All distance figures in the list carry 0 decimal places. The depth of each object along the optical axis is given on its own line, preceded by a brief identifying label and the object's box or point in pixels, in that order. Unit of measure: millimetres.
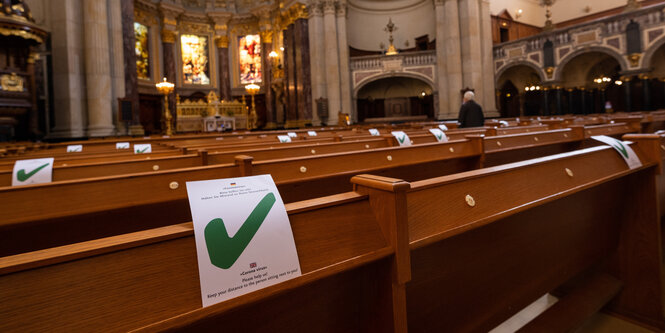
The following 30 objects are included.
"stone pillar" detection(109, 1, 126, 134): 10938
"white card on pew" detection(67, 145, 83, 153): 5441
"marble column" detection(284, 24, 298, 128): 18281
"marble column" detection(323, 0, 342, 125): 17047
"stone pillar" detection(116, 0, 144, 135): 11445
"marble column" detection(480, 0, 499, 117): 16938
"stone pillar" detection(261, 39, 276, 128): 21031
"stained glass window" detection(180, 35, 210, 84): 20953
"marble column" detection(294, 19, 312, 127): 17516
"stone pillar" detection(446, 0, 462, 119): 16516
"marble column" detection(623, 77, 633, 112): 14182
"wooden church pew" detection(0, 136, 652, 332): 759
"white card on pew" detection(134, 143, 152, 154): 4986
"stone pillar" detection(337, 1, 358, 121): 17328
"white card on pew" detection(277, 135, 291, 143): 6023
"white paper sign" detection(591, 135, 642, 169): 2143
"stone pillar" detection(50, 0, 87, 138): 9961
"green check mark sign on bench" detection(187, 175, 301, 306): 878
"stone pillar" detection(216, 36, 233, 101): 21578
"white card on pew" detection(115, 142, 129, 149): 6039
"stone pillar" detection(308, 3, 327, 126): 17219
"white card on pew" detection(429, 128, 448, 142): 4711
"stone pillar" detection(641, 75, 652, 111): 13719
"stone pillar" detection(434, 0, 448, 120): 16891
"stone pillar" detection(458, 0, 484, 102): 16312
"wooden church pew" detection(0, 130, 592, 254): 1759
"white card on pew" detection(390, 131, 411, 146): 4286
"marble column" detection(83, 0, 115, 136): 10203
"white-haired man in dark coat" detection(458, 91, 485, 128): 7621
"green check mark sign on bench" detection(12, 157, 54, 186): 2365
